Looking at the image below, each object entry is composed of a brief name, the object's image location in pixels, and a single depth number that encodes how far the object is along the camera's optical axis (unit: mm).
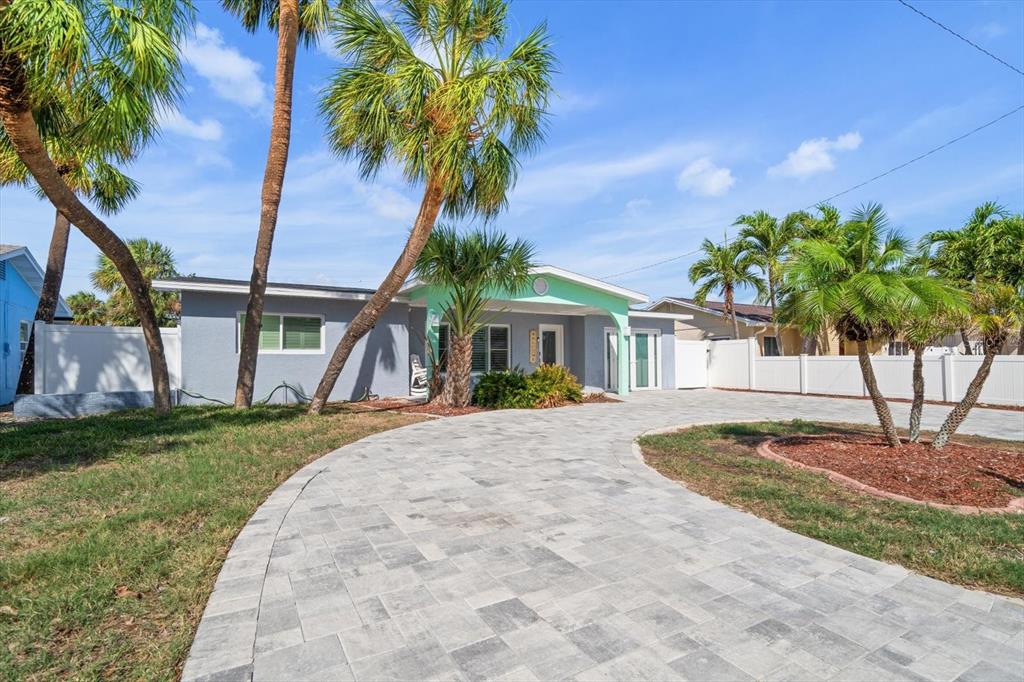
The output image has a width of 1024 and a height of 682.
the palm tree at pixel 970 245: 15469
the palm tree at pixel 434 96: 9258
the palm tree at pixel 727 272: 20547
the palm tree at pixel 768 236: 19719
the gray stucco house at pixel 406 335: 11766
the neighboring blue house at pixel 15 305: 13492
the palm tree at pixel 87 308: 23256
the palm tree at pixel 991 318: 6023
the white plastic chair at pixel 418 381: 13906
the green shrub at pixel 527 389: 12359
